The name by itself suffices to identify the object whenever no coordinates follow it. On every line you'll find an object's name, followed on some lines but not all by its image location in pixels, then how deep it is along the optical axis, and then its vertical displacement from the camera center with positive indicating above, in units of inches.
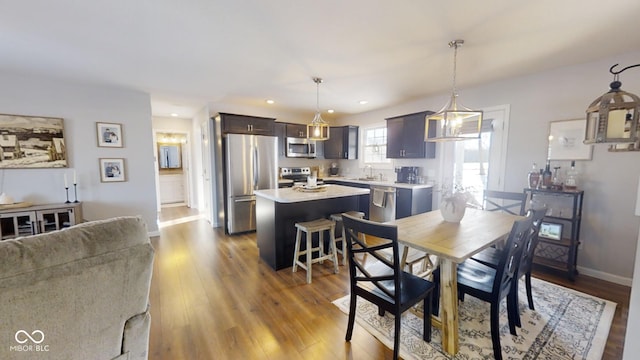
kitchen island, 116.6 -25.8
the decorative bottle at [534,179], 118.4 -8.5
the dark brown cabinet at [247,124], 174.7 +27.0
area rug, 69.0 -52.2
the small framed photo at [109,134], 148.7 +16.3
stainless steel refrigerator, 170.2 -8.4
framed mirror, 280.2 +5.9
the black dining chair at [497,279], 64.7 -34.6
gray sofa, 34.5 -20.2
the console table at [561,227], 108.6 -30.3
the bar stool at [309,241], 109.2 -36.7
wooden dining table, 64.7 -22.4
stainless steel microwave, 217.4 +12.0
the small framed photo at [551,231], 114.2 -32.2
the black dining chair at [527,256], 75.6 -33.0
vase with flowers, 89.6 -15.8
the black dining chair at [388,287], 61.8 -34.7
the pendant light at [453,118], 84.5 +15.1
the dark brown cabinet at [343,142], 227.6 +17.4
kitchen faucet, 218.6 -8.6
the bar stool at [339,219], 123.3 -28.4
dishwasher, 173.8 -29.9
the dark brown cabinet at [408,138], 170.9 +16.4
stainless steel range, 219.1 -11.2
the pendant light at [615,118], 55.5 +9.8
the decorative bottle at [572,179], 111.9 -8.1
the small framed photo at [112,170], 150.9 -5.3
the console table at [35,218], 120.5 -28.8
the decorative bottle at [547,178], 115.0 -7.8
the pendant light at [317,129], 130.9 +16.8
